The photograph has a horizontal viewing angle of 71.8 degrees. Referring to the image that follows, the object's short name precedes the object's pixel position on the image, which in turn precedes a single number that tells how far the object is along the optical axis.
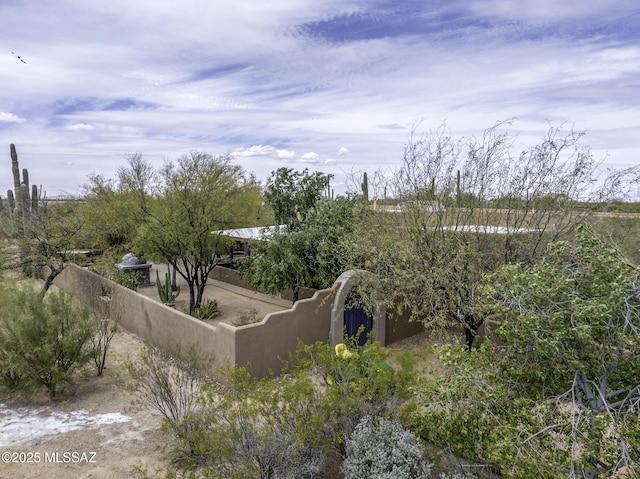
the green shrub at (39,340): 9.00
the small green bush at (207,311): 15.27
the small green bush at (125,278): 17.53
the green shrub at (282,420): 5.93
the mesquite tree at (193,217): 14.79
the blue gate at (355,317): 11.85
